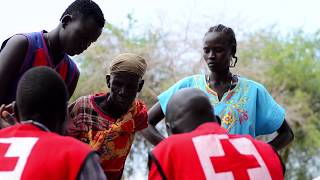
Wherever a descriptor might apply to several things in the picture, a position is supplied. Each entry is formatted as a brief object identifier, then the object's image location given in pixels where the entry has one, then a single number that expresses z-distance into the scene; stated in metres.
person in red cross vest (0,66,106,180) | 2.56
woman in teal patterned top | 4.12
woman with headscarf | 3.74
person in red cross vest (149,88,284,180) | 2.79
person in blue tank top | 3.54
